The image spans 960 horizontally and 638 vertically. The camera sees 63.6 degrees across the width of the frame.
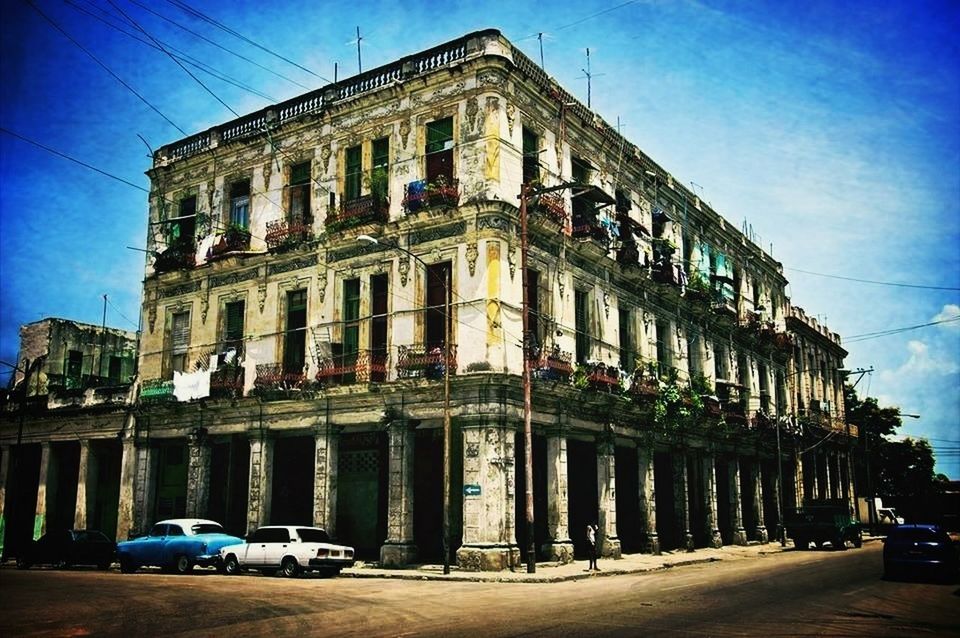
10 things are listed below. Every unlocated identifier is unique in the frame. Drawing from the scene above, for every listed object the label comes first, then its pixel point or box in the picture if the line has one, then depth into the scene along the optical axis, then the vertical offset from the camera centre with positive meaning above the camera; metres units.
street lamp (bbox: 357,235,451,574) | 22.89 +0.45
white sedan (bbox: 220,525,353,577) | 22.31 -2.35
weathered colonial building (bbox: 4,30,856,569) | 25.67 +5.44
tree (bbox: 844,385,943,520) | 66.62 +0.95
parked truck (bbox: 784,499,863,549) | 37.28 -2.61
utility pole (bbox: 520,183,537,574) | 21.97 +1.33
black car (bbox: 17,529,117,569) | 27.22 -2.69
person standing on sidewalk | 24.14 -2.35
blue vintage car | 24.36 -2.36
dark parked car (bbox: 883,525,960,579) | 19.39 -2.07
